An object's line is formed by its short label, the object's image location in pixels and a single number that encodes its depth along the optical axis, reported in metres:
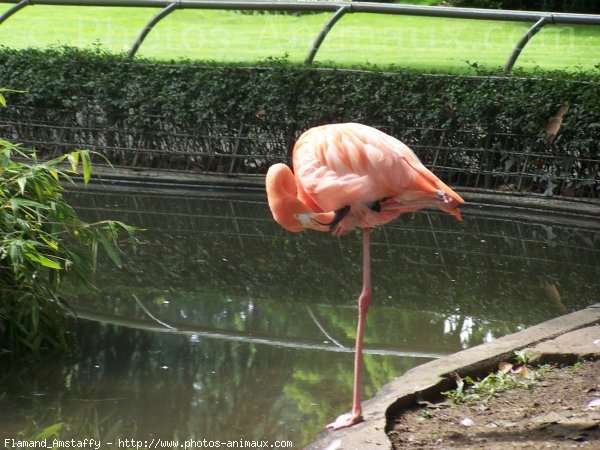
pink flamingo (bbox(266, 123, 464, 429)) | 8.11
